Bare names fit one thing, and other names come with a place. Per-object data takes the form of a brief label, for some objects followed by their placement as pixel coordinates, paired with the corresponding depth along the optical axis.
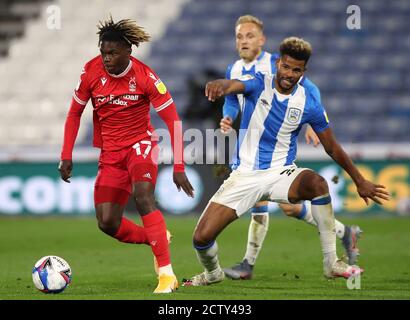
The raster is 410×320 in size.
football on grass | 14.20
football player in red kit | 14.59
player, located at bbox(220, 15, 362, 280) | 16.91
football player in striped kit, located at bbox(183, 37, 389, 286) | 15.00
